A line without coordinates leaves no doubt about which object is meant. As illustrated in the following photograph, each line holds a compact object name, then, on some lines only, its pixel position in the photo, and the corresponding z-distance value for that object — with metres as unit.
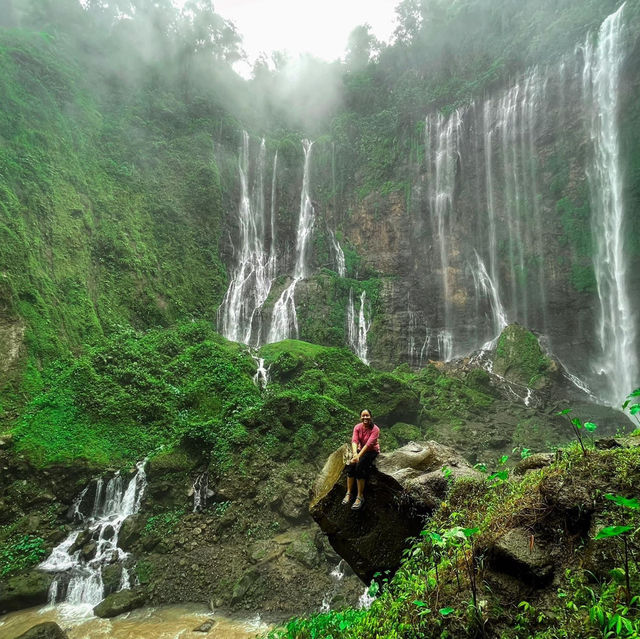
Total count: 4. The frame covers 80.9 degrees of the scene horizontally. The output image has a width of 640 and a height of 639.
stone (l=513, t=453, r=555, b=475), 4.46
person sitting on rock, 4.58
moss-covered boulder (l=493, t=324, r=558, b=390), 17.75
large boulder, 4.60
